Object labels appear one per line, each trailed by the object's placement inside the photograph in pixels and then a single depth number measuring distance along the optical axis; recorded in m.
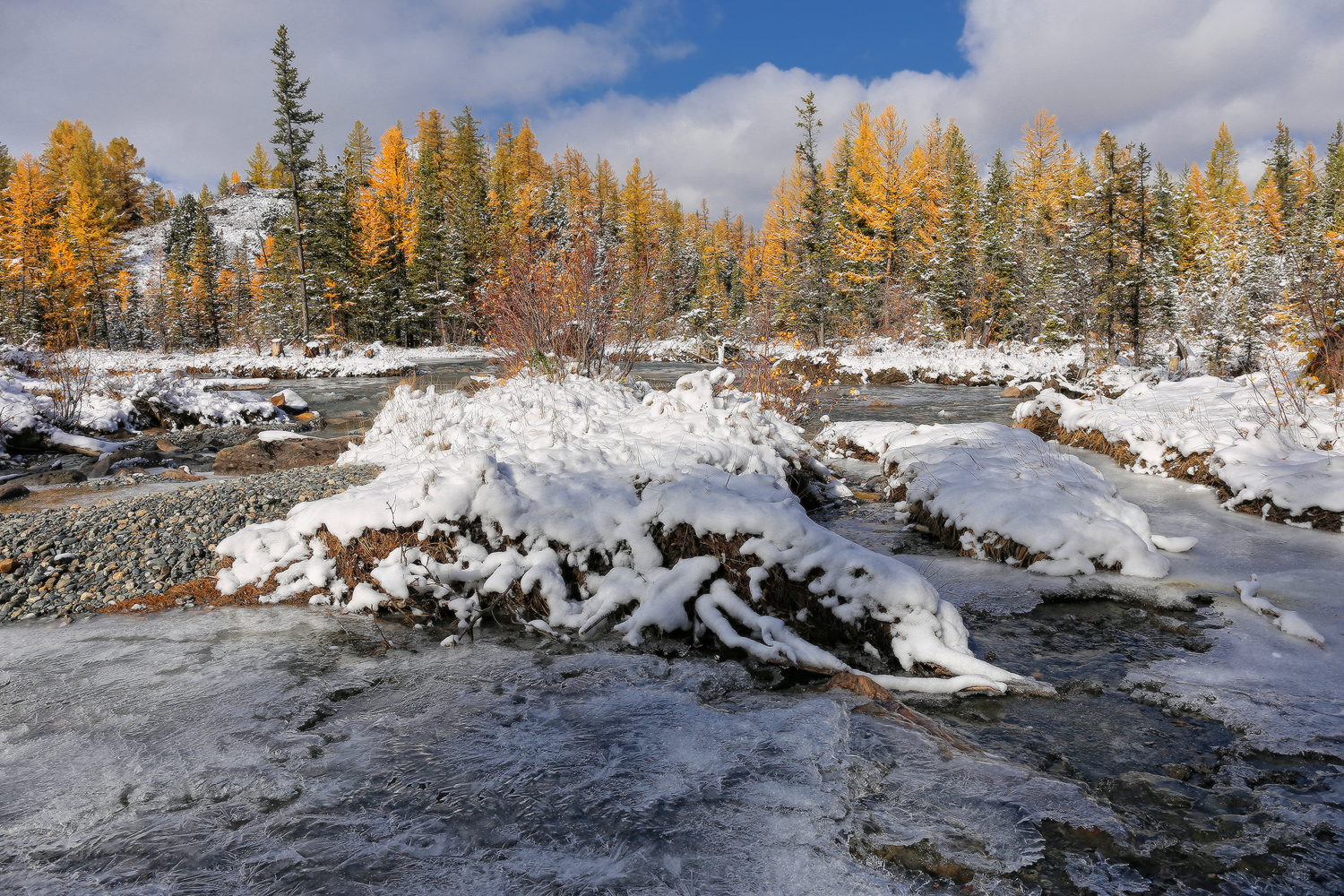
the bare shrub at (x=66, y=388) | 11.67
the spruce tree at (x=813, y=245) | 29.39
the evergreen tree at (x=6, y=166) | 42.53
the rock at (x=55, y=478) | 8.35
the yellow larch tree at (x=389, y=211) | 34.44
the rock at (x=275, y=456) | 9.23
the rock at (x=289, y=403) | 15.52
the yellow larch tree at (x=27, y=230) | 27.75
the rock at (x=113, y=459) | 8.99
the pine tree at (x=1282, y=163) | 40.74
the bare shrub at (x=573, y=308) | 10.50
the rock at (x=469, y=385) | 12.63
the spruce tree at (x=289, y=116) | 28.34
